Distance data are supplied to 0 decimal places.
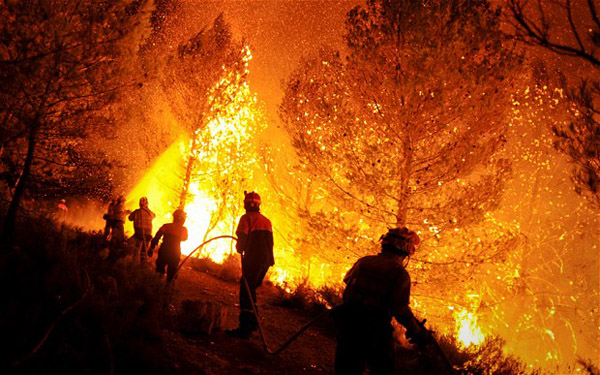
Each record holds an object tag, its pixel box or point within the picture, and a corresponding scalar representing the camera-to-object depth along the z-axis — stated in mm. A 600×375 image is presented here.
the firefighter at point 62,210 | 15382
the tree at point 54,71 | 6023
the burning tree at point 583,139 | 7492
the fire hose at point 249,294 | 5440
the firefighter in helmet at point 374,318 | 3531
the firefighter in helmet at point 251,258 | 5750
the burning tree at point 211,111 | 16609
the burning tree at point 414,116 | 8211
